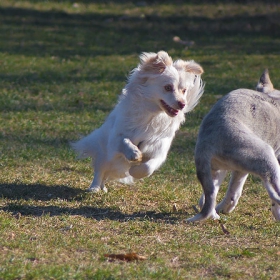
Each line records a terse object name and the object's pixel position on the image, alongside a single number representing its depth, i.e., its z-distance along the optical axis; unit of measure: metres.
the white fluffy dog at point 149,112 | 13.11
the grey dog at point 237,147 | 11.80
